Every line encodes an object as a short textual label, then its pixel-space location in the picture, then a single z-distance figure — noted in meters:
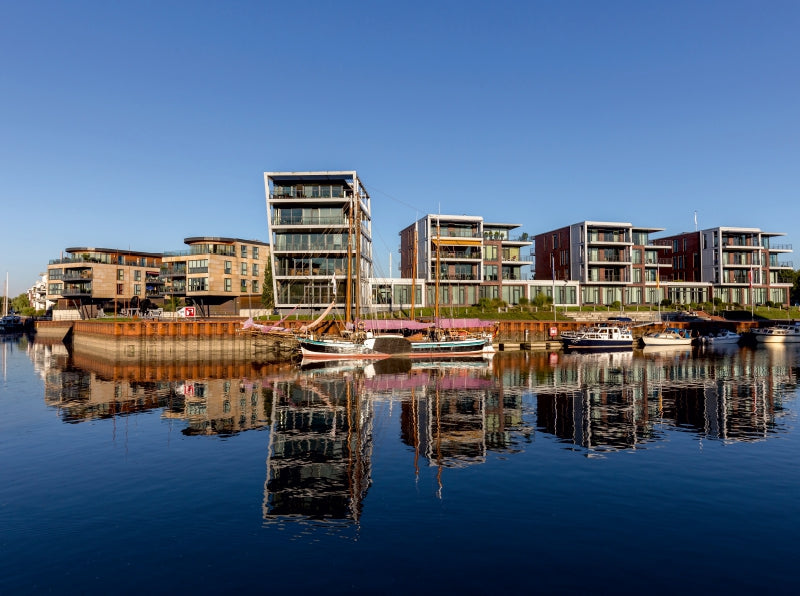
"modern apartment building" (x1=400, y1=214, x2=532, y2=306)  100.56
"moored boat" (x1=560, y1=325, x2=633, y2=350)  78.36
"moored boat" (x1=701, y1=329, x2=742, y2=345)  90.06
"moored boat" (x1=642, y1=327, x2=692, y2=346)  85.31
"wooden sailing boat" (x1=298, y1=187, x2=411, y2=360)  64.56
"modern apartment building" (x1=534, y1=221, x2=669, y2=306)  108.88
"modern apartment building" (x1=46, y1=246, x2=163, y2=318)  124.00
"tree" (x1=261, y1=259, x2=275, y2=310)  96.31
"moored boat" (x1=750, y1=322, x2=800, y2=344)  91.56
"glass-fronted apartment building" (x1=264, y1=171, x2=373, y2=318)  81.12
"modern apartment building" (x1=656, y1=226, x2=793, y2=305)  117.38
